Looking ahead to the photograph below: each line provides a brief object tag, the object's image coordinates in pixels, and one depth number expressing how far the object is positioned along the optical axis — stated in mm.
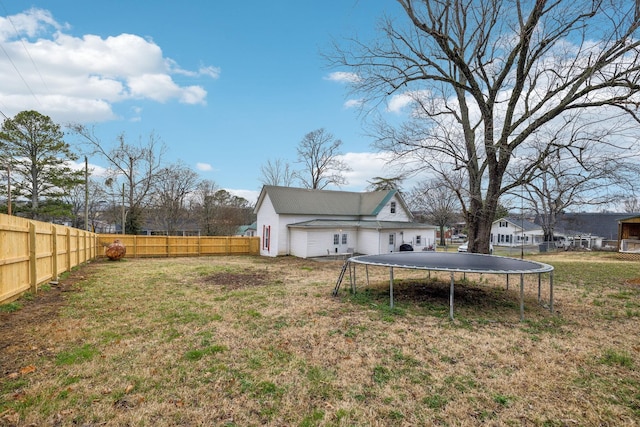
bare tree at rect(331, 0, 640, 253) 8703
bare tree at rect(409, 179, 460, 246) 36256
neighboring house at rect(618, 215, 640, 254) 19362
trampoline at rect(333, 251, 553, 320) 6086
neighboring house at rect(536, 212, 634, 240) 39894
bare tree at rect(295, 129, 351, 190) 34750
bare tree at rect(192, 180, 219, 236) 34969
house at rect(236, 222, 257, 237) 36688
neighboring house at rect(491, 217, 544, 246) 42938
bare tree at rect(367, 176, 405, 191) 40531
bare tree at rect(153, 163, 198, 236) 30125
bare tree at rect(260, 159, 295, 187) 36344
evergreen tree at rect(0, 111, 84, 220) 21391
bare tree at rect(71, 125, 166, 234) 27062
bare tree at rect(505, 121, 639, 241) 9305
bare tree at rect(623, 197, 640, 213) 47881
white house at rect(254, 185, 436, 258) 20125
